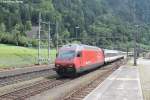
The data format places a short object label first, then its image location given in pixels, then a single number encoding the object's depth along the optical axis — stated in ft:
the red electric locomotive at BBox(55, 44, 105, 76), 116.57
